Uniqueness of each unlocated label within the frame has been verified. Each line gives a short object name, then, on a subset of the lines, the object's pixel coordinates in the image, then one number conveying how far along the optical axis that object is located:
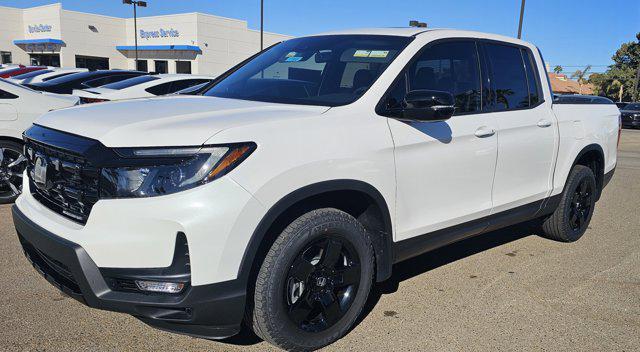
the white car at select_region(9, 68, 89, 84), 14.13
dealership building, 48.19
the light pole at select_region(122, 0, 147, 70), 38.98
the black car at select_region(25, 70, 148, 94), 9.71
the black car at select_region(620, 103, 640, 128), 26.81
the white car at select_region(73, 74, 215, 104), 7.17
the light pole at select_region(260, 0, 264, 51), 29.17
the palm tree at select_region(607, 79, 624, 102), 57.18
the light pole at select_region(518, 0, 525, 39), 21.11
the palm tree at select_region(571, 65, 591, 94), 80.56
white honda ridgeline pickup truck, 2.48
